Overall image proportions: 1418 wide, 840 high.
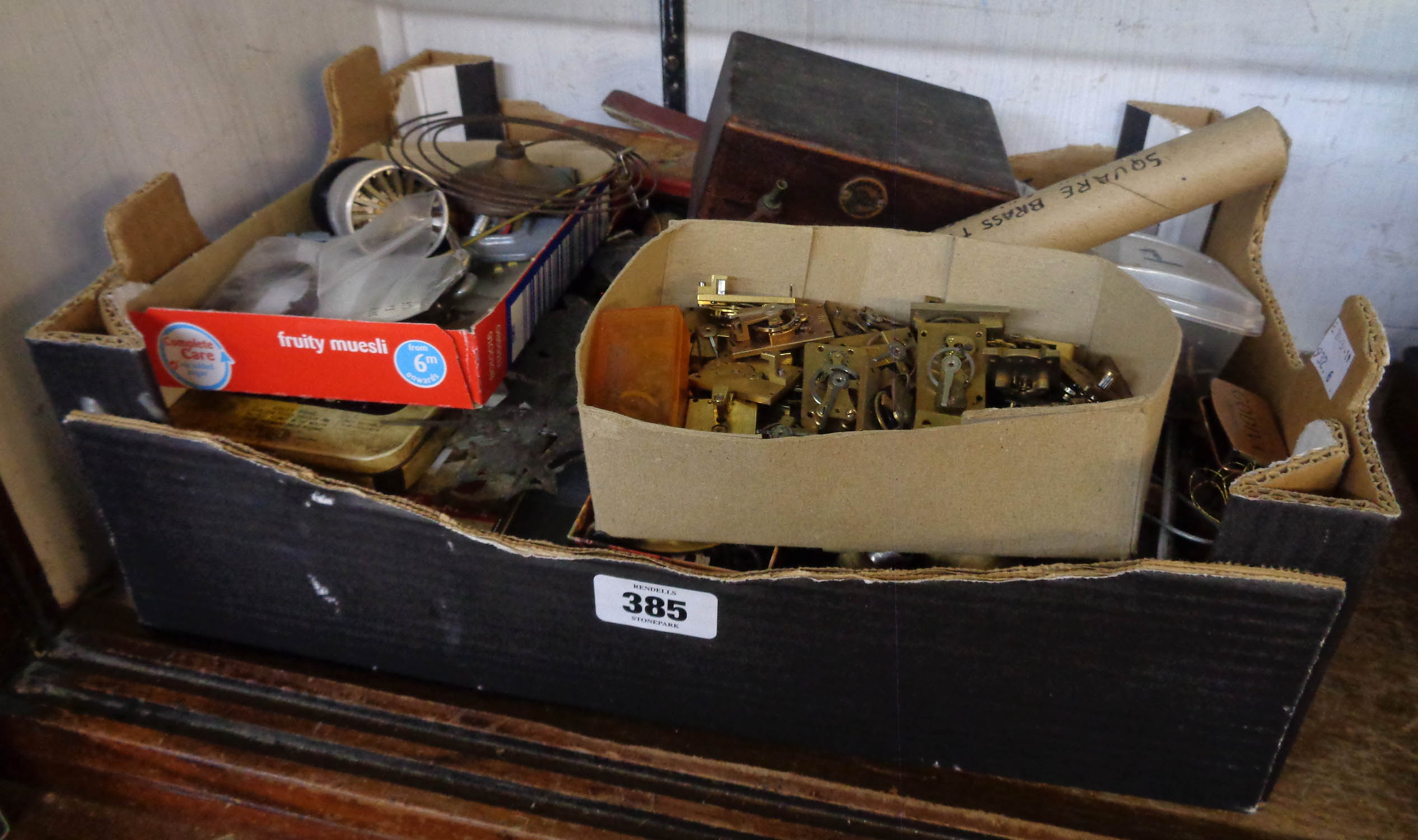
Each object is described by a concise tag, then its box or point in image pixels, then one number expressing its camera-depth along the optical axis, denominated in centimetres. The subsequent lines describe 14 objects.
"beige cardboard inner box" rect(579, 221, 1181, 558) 53
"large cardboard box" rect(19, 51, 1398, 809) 54
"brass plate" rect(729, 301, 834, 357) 73
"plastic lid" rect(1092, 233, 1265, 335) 78
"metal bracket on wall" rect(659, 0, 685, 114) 109
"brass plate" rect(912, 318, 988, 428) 66
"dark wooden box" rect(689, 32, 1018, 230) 79
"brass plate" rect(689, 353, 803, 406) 70
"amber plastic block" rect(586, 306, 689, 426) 64
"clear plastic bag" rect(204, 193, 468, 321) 77
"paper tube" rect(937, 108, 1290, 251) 75
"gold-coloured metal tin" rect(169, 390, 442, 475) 74
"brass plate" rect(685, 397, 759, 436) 68
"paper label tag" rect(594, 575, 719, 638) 61
